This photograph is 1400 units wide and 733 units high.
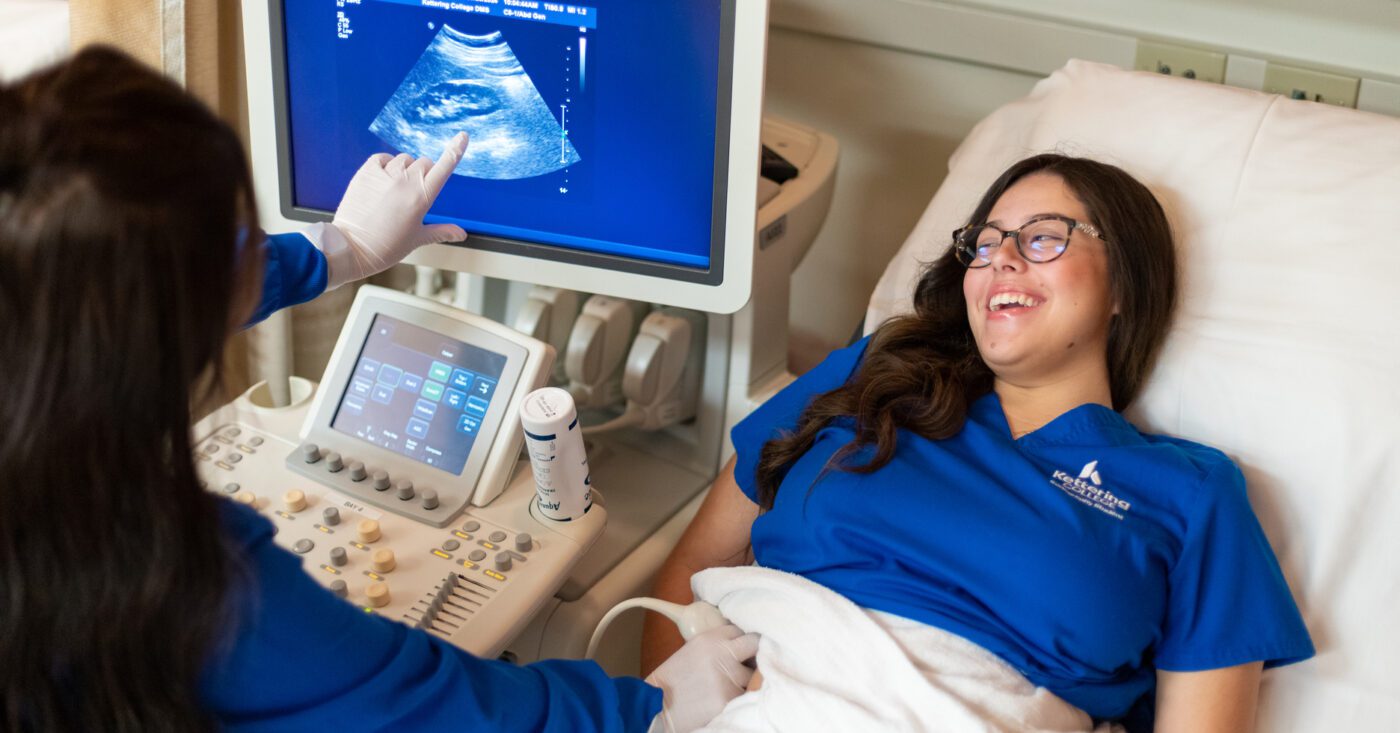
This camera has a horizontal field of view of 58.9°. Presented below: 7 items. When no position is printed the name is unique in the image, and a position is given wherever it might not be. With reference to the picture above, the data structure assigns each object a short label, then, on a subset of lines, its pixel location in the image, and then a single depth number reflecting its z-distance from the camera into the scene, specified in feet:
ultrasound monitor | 4.46
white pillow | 4.33
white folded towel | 3.88
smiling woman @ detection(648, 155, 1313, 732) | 4.02
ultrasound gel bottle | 4.31
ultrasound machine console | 4.41
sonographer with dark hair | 2.45
